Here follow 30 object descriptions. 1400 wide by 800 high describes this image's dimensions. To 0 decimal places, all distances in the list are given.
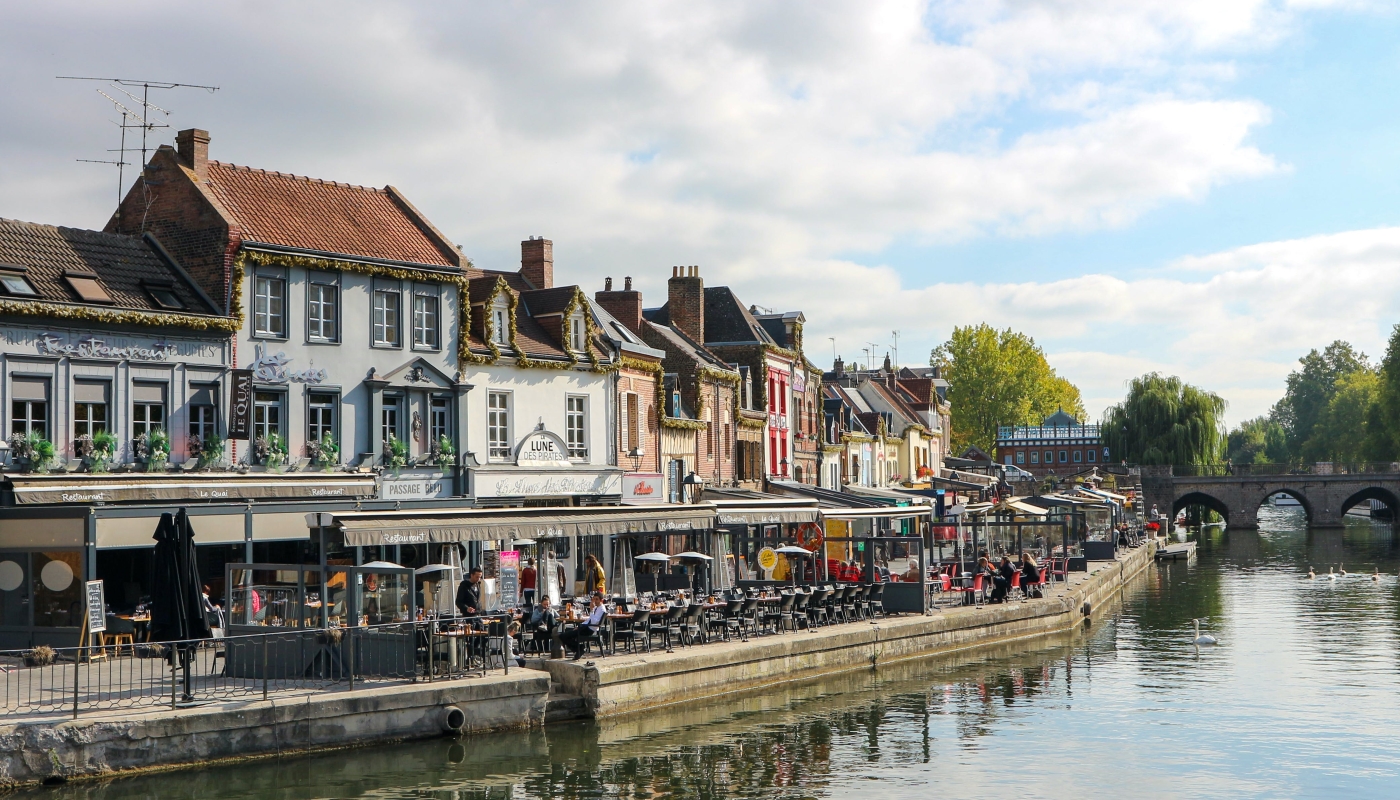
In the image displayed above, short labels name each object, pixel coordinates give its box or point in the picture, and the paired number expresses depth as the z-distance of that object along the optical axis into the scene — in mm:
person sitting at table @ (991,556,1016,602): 34534
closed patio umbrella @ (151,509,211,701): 22125
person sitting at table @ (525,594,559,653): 23172
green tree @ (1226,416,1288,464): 169500
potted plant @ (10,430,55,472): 25016
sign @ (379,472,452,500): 32406
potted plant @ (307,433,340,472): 30609
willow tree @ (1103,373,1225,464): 100750
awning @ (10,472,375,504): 24703
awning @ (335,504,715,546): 21625
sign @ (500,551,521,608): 24547
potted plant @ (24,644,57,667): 20970
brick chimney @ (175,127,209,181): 30984
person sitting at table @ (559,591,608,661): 22922
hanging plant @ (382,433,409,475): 32375
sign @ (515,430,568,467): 35969
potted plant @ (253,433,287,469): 29422
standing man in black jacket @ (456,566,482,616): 23469
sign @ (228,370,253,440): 28875
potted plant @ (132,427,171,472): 27141
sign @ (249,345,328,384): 29844
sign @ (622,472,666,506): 39906
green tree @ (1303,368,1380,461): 115444
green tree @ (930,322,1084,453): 104125
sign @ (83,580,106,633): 22469
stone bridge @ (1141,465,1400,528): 96625
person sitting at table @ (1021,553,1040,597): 36156
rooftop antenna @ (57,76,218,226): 31328
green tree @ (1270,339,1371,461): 149875
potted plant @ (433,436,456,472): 33531
